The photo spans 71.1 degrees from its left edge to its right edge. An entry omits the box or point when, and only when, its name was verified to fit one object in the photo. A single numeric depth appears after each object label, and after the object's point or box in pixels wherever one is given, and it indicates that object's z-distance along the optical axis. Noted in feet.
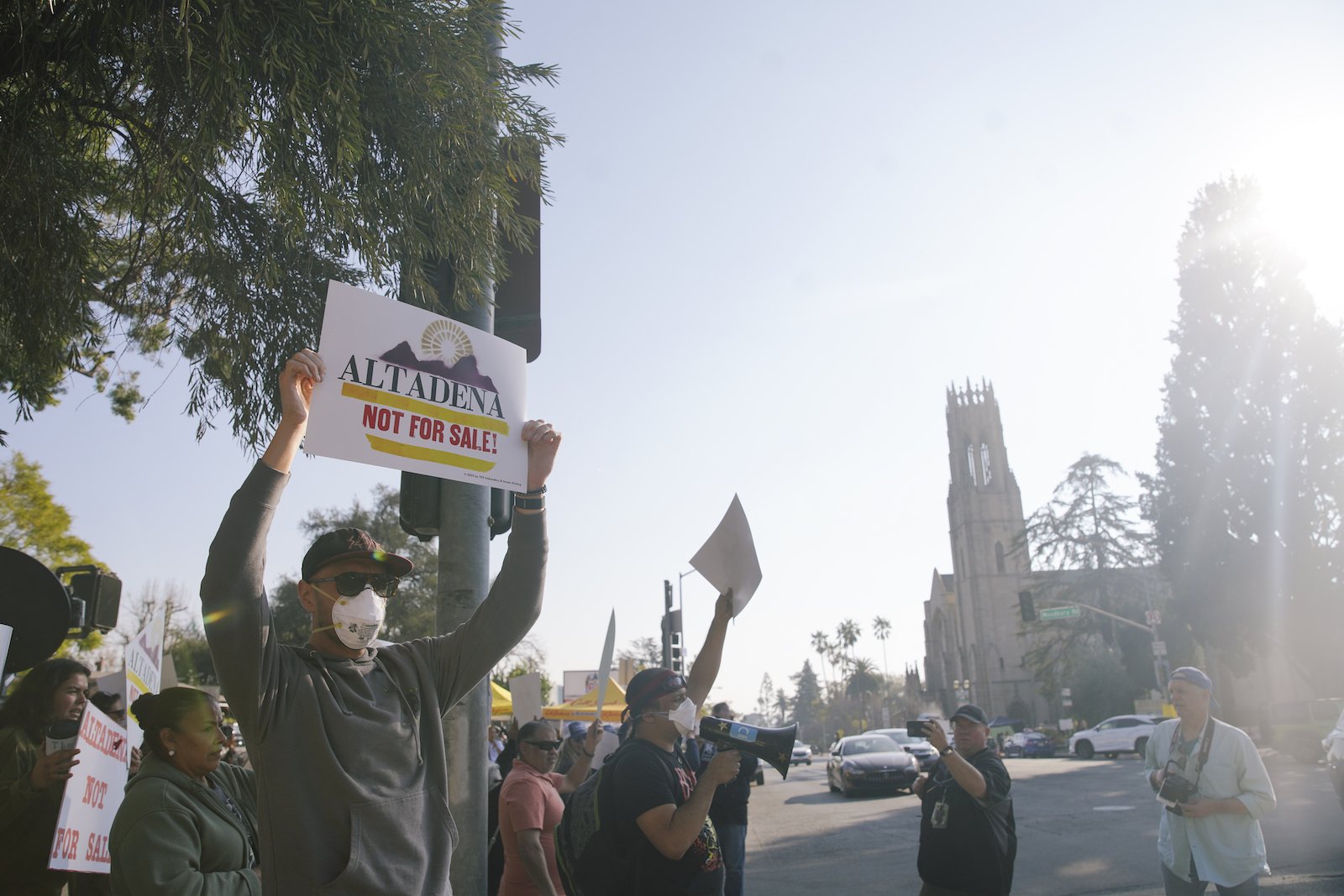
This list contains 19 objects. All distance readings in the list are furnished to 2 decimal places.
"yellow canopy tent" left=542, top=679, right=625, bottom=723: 59.67
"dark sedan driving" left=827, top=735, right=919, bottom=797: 64.54
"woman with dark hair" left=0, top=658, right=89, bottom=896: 11.73
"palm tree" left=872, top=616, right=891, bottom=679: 439.63
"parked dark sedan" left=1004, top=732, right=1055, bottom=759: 145.07
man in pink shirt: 14.49
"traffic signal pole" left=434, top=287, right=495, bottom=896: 12.12
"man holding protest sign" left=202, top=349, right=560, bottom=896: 6.48
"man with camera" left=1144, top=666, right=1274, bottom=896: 16.88
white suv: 109.19
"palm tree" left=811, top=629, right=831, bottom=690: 453.58
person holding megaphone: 10.17
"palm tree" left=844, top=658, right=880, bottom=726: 414.00
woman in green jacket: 8.23
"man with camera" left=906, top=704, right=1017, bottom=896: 14.93
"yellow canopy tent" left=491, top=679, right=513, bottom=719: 66.95
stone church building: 268.41
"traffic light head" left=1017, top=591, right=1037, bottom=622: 115.75
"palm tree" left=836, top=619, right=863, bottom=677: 439.63
